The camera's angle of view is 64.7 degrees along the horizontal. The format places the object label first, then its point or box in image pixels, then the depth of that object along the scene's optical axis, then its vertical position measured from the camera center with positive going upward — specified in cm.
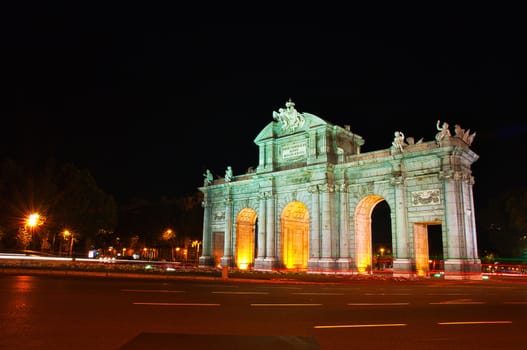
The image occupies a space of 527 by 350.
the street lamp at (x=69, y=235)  6213 +140
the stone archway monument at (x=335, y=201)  3766 +495
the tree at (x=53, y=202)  5353 +584
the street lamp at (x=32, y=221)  4950 +276
